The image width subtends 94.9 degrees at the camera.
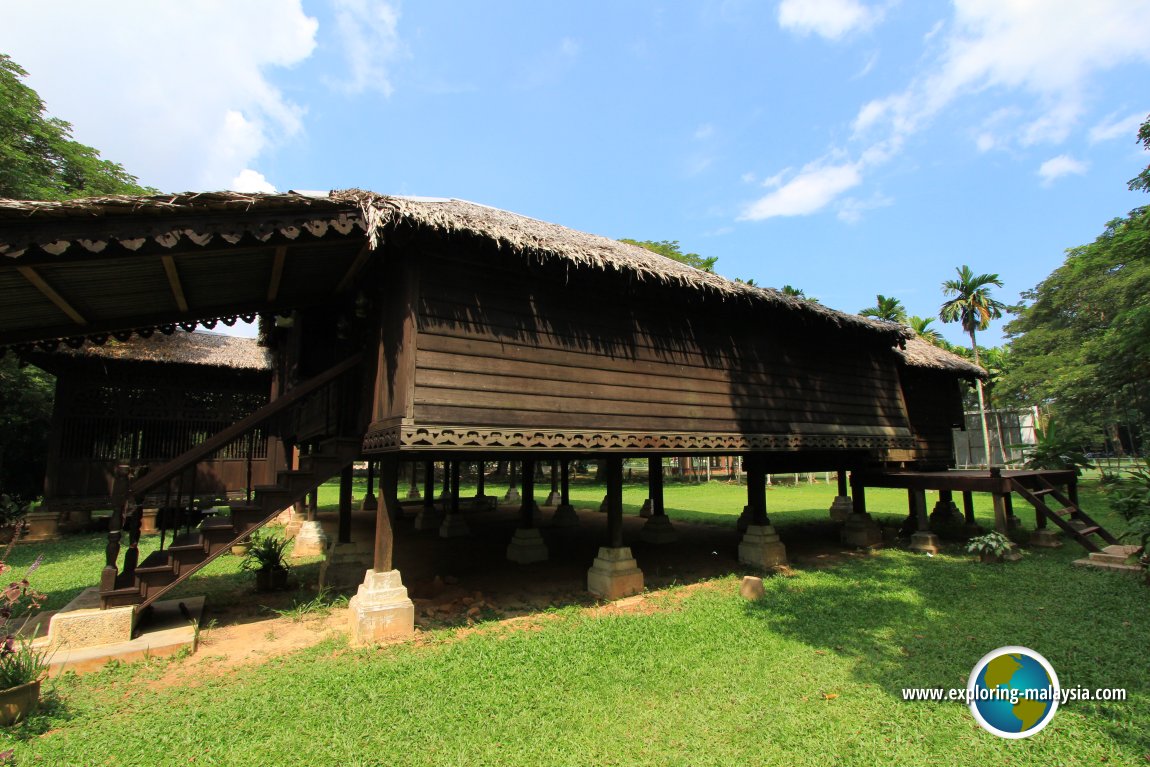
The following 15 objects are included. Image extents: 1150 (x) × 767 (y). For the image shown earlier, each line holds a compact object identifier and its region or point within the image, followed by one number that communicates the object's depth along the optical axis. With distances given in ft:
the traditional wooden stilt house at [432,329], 17.74
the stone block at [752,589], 25.97
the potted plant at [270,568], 27.50
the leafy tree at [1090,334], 51.60
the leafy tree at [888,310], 131.85
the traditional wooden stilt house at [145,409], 45.98
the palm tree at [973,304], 127.85
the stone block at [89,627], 17.65
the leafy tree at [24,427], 54.54
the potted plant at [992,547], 32.24
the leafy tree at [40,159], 43.55
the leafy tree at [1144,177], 46.55
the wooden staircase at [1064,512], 31.99
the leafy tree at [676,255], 104.78
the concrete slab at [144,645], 17.16
